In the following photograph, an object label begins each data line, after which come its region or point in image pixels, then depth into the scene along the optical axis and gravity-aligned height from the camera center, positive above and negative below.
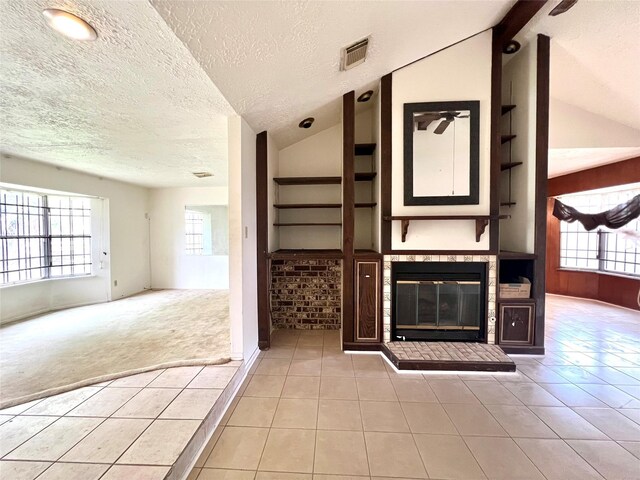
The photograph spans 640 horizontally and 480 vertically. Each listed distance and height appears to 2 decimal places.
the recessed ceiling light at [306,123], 3.05 +1.33
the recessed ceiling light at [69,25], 1.19 +1.00
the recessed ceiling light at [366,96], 3.03 +1.63
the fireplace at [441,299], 2.87 -0.72
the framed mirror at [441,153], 2.74 +0.85
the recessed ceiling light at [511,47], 2.82 +2.06
